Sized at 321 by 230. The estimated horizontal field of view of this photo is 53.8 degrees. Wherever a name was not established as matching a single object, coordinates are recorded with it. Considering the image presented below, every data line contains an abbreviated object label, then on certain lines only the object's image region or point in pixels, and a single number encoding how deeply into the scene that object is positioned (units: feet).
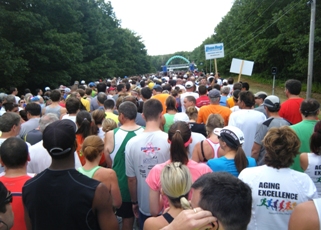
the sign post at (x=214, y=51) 73.41
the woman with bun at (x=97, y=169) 11.66
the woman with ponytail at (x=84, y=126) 16.24
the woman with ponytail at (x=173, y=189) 8.04
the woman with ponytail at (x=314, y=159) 11.35
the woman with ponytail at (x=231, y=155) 11.28
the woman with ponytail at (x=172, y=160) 10.80
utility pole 63.62
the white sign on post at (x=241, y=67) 47.35
